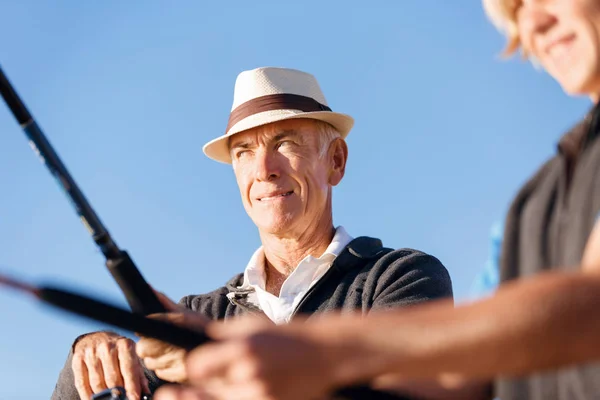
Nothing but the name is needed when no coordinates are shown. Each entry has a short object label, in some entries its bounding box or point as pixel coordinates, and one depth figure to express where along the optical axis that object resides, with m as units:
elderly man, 3.57
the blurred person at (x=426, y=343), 1.68
